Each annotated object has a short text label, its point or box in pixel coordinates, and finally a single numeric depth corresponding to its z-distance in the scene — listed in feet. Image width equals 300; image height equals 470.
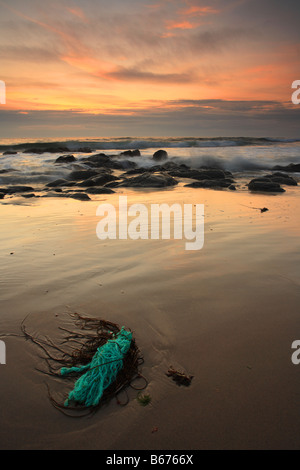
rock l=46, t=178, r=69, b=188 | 38.00
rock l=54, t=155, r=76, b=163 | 62.03
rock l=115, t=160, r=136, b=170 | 59.88
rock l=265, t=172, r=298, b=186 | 36.88
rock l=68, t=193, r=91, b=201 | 27.74
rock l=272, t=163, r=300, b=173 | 53.88
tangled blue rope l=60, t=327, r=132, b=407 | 5.83
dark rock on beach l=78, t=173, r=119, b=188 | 37.25
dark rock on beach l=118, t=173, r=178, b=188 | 35.47
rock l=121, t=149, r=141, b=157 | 79.36
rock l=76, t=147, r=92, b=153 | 105.60
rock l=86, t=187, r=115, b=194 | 31.73
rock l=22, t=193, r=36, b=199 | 29.45
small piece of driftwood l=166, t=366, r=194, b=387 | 6.22
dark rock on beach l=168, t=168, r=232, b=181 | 41.86
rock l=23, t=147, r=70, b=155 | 102.55
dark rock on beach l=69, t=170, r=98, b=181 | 44.53
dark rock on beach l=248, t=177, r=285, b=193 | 31.52
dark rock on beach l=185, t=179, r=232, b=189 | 34.99
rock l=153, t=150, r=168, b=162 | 71.72
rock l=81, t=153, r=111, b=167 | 58.75
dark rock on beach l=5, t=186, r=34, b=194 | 32.42
